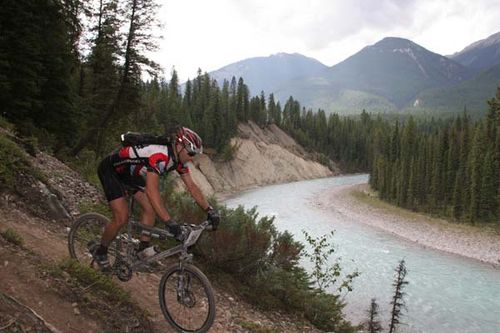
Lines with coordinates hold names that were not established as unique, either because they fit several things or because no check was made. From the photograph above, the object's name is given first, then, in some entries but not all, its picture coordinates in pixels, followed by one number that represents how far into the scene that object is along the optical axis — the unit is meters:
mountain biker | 6.05
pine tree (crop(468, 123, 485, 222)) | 61.61
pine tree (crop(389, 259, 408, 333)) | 19.56
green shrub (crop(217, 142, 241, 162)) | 97.31
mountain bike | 6.12
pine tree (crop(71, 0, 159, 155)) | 25.44
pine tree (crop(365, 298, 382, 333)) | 18.98
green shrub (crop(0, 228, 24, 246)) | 6.78
